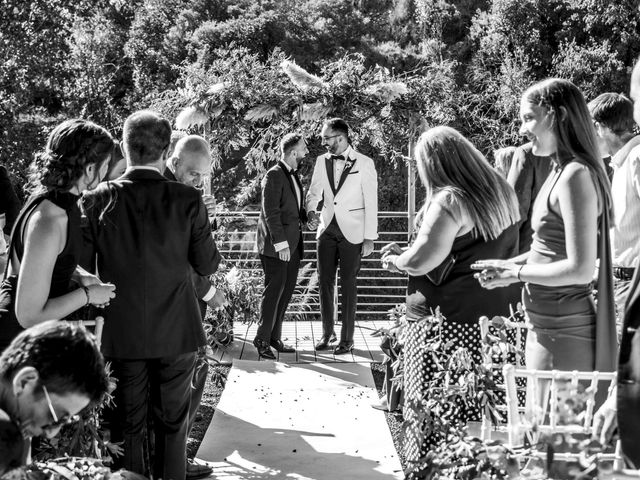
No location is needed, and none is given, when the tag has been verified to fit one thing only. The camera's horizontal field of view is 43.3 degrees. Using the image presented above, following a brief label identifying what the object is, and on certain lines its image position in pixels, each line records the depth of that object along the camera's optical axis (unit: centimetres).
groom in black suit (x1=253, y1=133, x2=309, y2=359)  680
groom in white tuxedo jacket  699
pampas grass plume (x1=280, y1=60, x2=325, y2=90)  836
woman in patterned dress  346
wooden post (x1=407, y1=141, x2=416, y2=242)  862
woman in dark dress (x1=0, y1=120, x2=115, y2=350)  281
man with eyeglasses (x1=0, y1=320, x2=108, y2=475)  186
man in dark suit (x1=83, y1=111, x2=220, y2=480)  328
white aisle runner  446
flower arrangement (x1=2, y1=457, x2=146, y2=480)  183
